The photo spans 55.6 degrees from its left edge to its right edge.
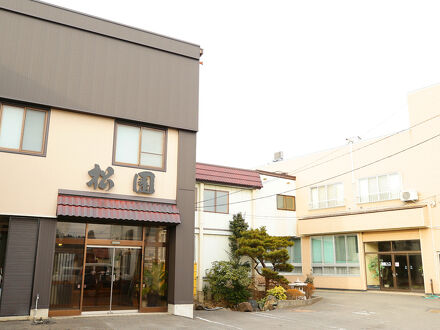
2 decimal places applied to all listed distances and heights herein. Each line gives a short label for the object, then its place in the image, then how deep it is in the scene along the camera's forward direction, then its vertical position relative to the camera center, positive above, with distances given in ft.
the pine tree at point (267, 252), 62.08 +0.91
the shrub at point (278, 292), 59.06 -4.75
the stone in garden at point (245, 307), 53.62 -6.17
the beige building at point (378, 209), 70.79 +9.17
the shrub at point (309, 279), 69.87 -3.44
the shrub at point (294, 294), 61.16 -5.12
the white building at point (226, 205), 67.15 +9.20
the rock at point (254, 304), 54.58 -5.99
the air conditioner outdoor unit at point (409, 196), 71.15 +10.68
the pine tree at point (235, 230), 68.33 +4.57
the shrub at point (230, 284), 56.08 -3.47
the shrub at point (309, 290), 63.87 -4.73
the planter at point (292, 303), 57.77 -6.15
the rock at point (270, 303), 55.75 -5.94
